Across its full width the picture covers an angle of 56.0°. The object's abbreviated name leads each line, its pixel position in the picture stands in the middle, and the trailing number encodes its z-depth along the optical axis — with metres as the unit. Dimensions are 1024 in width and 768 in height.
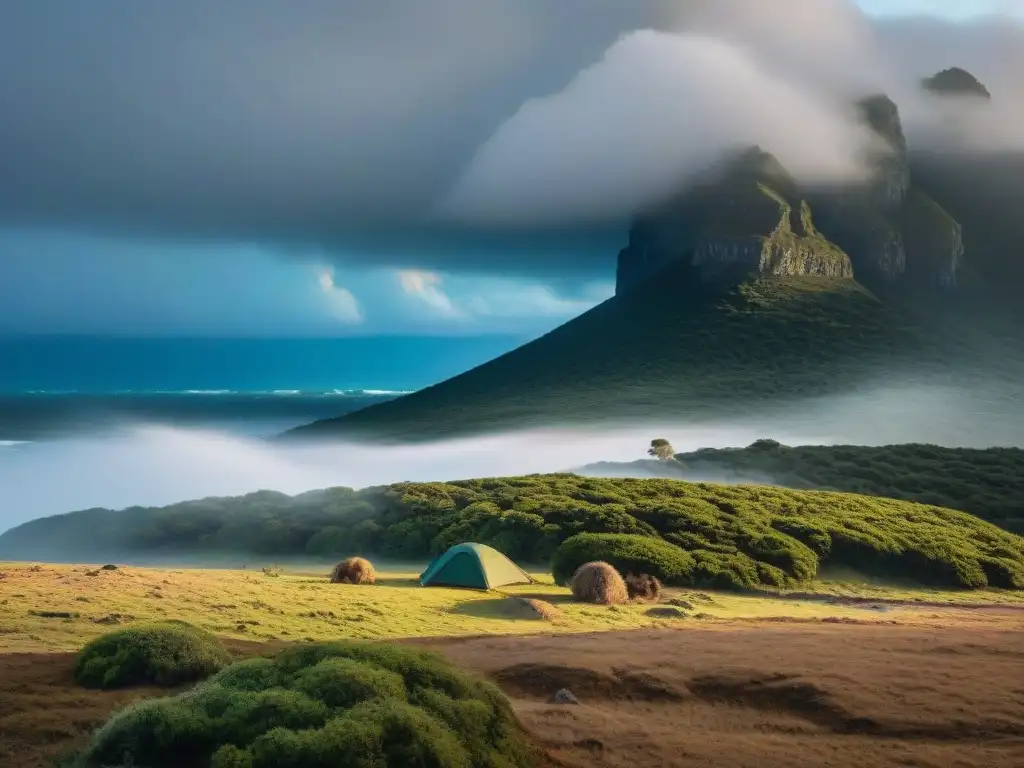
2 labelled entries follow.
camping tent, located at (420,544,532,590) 29.67
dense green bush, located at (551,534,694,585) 31.66
